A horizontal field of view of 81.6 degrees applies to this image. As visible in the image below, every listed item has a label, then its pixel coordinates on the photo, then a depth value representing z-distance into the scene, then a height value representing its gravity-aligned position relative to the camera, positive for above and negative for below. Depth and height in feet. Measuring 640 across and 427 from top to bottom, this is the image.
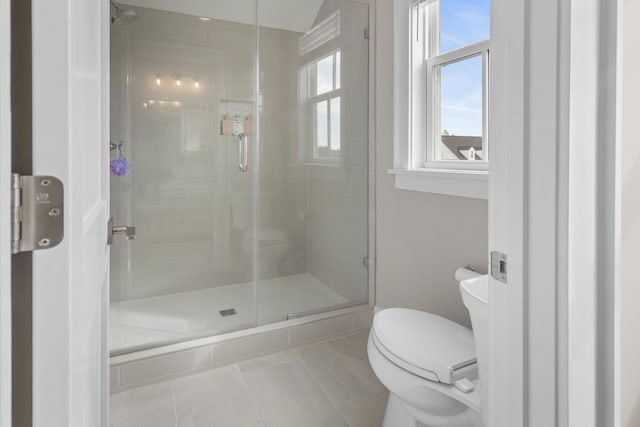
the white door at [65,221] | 1.28 -0.09
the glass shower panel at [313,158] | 8.07 +0.95
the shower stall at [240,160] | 7.70 +0.87
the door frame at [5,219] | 1.11 -0.06
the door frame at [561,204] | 1.93 -0.02
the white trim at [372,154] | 7.72 +0.96
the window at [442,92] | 5.51 +1.79
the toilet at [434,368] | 3.38 -1.74
